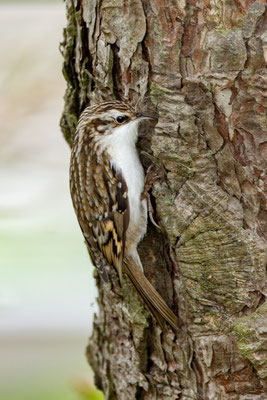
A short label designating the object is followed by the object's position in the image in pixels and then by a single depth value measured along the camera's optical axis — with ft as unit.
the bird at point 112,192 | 16.31
